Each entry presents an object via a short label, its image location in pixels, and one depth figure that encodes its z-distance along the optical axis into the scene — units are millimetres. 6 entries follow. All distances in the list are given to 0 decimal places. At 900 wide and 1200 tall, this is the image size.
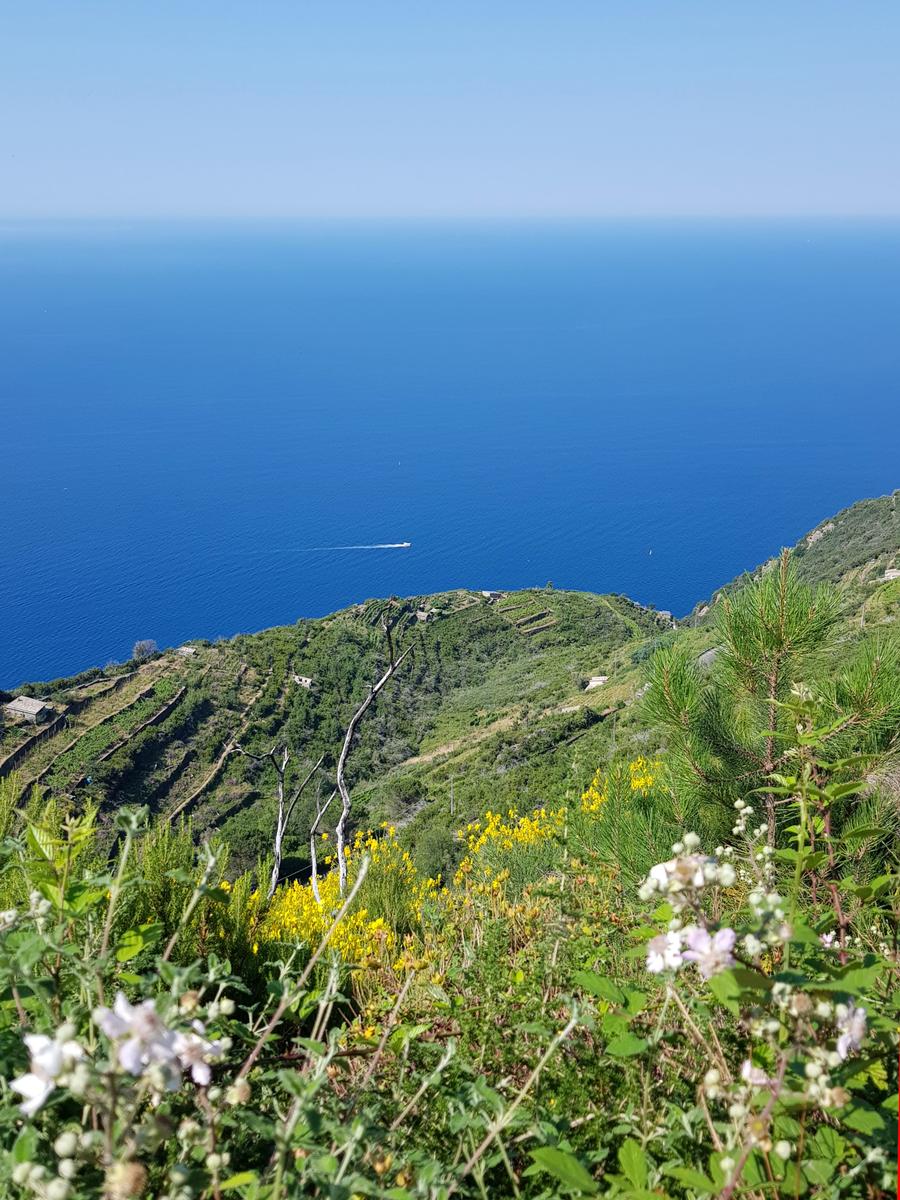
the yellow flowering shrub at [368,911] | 3168
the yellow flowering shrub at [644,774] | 4477
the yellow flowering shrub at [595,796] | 4599
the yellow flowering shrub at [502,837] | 5008
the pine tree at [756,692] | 3436
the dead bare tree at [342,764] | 4775
